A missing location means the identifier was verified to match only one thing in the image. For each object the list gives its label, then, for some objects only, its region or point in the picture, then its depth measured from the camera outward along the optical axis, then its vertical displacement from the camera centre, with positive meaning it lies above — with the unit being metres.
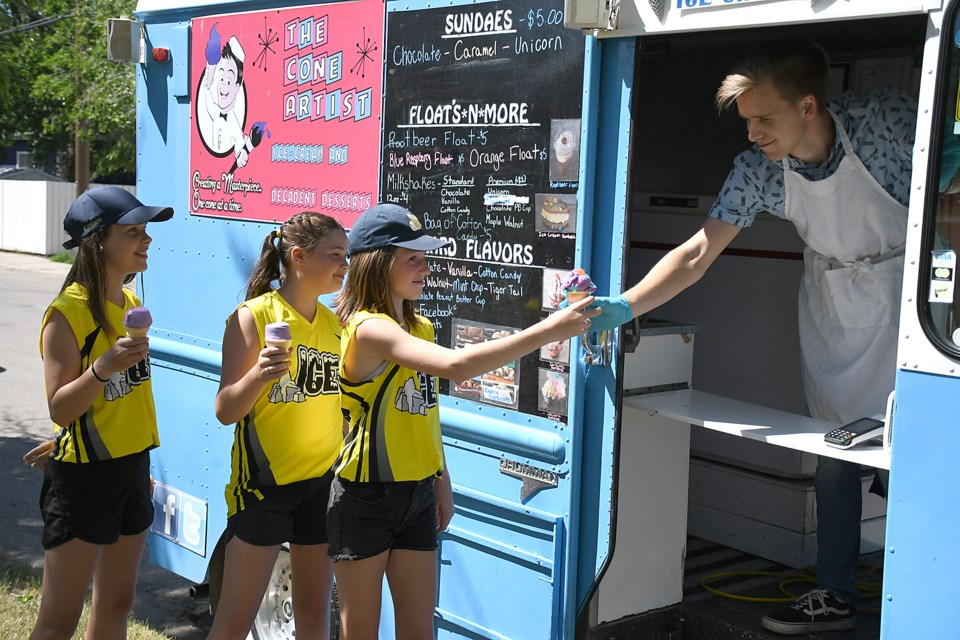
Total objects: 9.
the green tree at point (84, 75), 21.31 +2.41
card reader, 2.83 -0.57
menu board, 3.34 +0.14
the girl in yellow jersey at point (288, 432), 3.31 -0.75
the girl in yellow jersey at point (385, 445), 2.95 -0.69
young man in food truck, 3.04 -0.05
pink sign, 4.02 +0.35
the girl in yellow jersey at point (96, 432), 3.38 -0.80
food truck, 2.48 -0.19
